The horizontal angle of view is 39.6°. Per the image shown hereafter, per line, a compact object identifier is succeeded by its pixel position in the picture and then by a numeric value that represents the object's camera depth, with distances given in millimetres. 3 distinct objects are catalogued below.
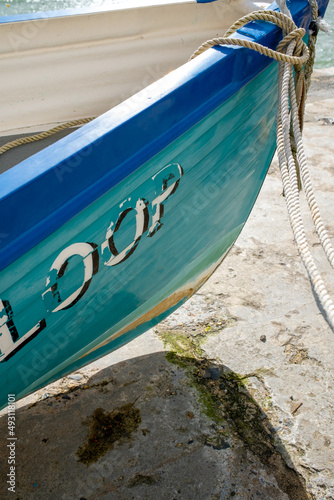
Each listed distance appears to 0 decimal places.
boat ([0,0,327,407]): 1169
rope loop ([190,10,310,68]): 1505
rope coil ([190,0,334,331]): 1312
